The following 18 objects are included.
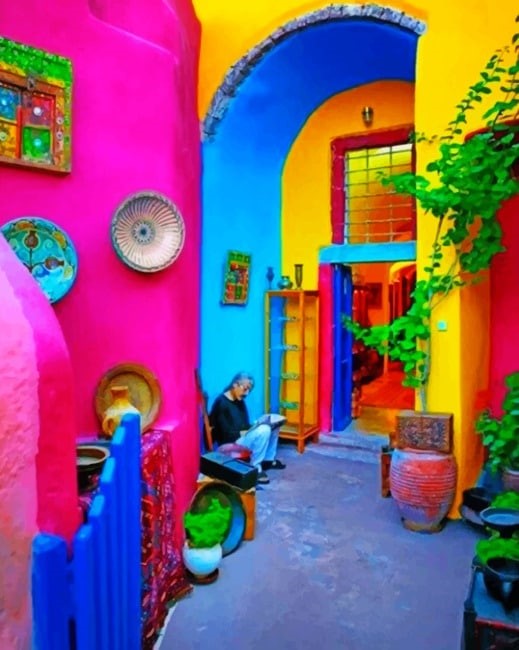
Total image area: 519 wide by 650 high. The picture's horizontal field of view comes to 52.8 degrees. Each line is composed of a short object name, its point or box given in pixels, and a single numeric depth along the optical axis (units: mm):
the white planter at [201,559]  2885
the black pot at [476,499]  3463
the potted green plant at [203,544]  2889
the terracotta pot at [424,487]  3471
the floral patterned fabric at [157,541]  2508
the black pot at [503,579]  2062
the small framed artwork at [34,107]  2641
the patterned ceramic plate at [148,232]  3061
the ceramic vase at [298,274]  5590
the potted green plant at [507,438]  3252
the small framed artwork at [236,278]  4984
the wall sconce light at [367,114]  5398
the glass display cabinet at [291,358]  5660
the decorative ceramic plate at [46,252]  2678
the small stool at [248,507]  3404
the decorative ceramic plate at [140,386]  3045
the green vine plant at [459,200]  3234
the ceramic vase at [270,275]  5711
